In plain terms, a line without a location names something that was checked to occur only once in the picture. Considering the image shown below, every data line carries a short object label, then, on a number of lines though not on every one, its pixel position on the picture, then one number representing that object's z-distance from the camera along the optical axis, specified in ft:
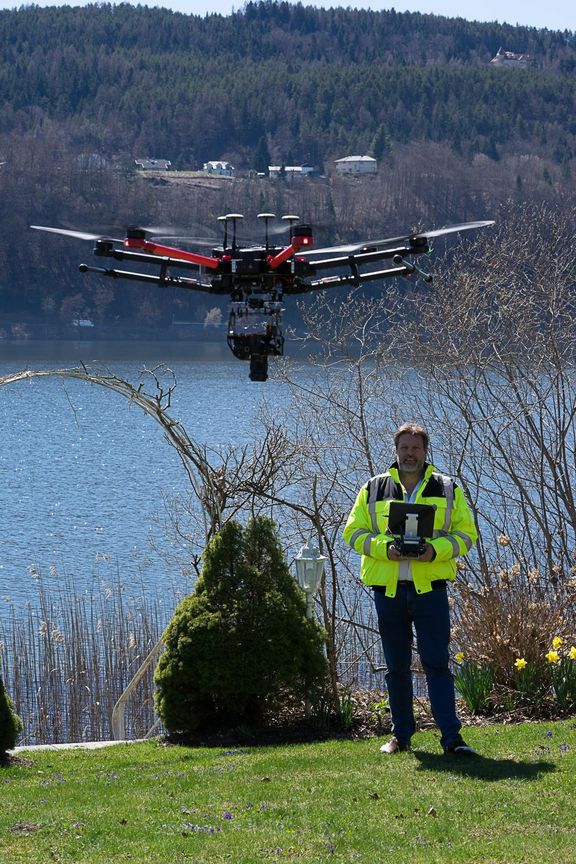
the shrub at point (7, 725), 43.62
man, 37.50
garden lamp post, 49.62
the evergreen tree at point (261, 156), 447.88
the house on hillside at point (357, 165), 376.27
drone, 46.70
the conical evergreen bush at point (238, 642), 46.50
